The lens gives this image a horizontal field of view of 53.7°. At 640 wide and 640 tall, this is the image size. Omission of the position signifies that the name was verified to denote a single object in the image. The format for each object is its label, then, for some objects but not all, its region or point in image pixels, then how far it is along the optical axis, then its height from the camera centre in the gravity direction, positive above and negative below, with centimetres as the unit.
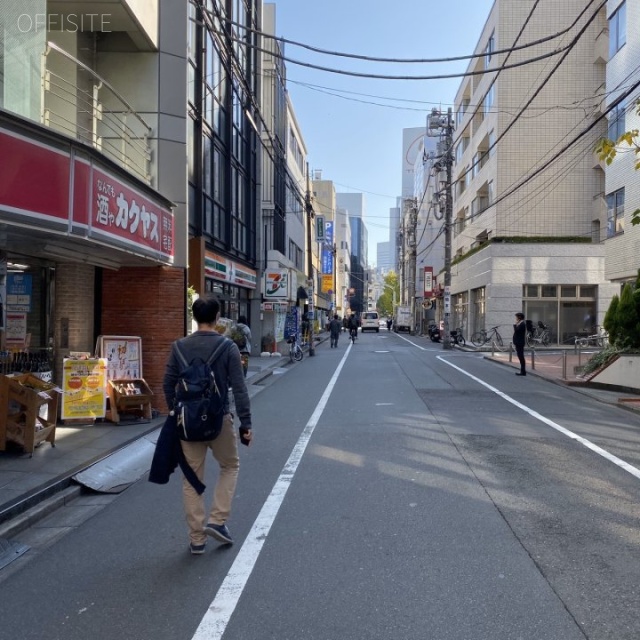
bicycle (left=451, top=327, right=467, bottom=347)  3686 -86
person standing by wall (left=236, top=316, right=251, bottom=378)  1450 -46
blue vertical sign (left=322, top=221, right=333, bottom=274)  7902 +884
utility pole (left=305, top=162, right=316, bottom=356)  2848 +214
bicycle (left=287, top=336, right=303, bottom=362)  2489 -130
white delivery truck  7144 +49
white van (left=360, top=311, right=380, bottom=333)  7119 -4
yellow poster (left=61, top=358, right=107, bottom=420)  942 -109
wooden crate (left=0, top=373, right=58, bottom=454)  733 -116
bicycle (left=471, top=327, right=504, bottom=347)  3128 -68
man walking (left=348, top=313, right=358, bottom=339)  4050 -31
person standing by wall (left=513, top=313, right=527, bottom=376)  1816 -30
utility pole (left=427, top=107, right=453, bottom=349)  3350 +893
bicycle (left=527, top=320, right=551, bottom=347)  3213 -47
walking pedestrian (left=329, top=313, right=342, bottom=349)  3616 -52
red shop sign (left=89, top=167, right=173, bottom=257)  817 +148
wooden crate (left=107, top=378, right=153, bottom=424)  993 -131
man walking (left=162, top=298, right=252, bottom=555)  462 -82
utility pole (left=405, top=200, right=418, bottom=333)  6550 +747
